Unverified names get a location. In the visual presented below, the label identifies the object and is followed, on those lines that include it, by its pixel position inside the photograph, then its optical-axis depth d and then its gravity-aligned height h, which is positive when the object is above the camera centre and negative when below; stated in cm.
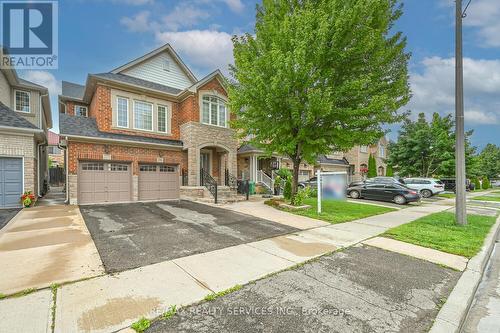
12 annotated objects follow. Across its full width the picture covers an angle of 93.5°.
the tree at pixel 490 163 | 4502 +68
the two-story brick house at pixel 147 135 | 1305 +214
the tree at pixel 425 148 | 2450 +202
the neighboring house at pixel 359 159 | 3209 +118
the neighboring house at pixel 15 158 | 1127 +62
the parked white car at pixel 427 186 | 2138 -178
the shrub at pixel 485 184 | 4081 -307
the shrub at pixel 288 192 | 1356 -138
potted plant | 1138 -139
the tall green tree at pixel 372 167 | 3142 +5
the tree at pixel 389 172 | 3157 -65
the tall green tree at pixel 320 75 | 922 +399
